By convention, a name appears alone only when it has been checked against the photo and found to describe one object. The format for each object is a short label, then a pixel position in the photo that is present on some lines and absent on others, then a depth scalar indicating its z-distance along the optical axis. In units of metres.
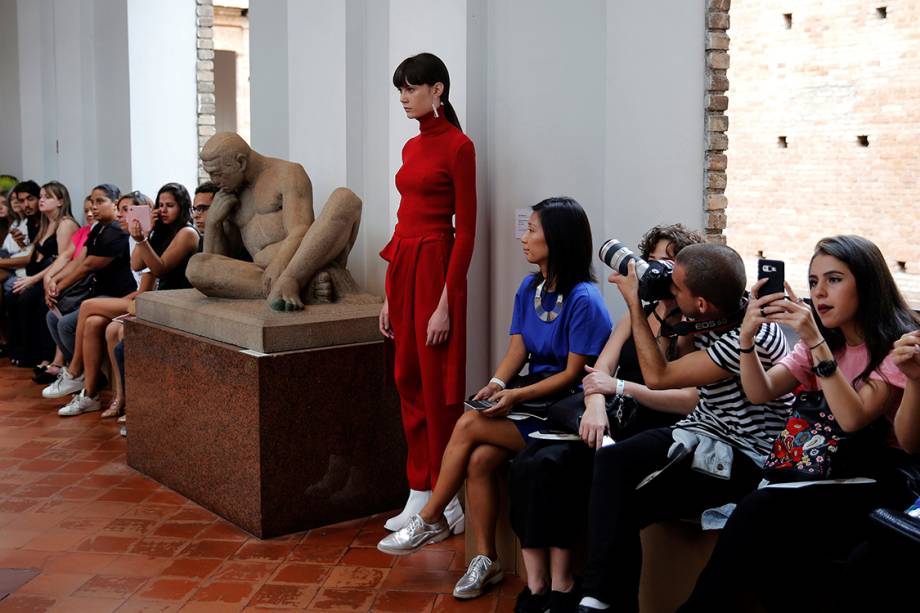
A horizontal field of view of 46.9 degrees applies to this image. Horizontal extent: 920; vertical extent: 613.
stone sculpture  4.82
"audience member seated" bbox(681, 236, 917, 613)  2.75
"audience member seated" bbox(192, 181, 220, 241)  6.11
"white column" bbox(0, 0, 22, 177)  11.42
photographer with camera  3.08
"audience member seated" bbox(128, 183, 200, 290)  5.98
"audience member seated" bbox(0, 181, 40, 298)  9.01
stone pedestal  4.42
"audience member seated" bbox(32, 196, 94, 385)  7.77
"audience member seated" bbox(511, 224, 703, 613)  3.39
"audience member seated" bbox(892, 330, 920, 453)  2.60
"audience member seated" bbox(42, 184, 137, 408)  7.18
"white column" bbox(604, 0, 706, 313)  4.26
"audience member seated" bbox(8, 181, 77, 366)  8.43
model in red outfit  4.25
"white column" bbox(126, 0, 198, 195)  8.91
